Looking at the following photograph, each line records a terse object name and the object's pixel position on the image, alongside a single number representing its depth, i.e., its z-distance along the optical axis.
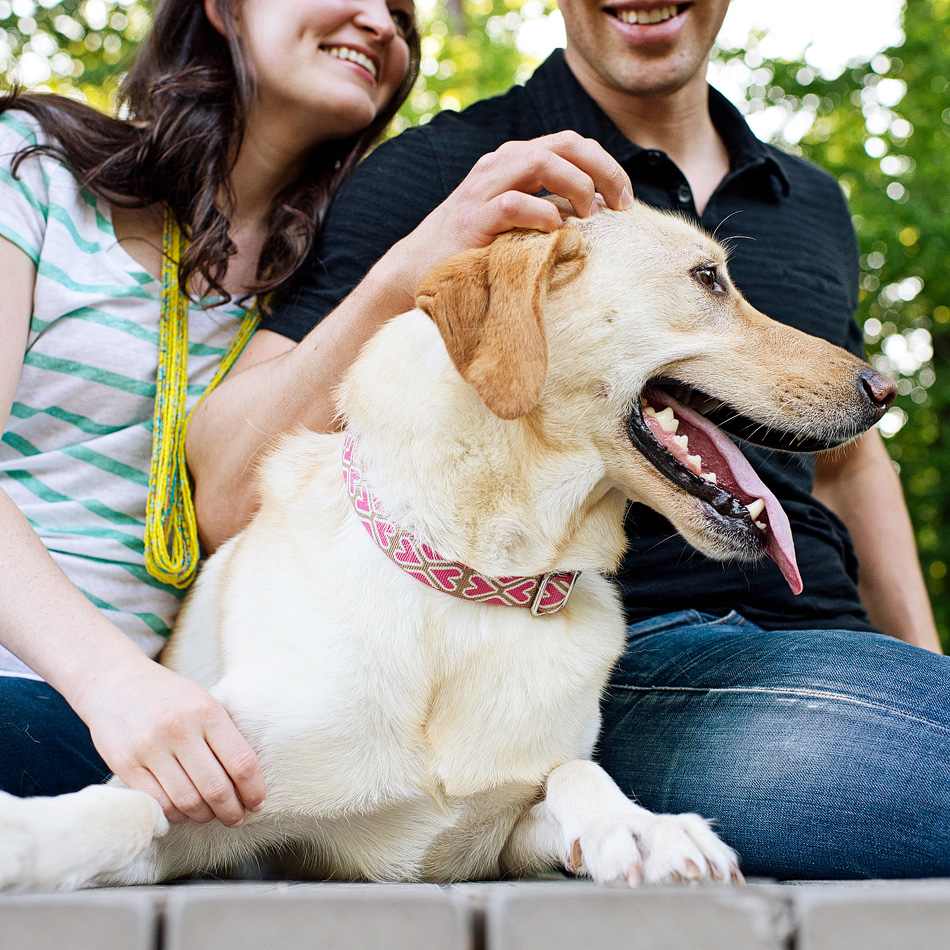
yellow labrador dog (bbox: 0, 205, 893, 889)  0.93
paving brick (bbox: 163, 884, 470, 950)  0.71
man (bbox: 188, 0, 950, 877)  0.99
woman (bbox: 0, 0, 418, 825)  1.05
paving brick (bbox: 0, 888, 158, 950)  0.71
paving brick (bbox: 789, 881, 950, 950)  0.70
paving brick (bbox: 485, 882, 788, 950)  0.71
